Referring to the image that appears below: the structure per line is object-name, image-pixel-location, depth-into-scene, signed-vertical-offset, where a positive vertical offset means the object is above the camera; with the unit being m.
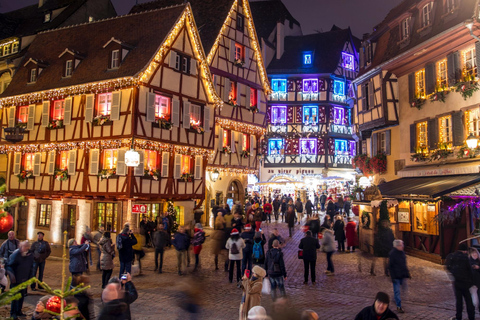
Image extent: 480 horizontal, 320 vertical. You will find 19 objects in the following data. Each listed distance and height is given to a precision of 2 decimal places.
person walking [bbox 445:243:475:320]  8.92 -1.57
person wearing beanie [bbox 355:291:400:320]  5.84 -1.46
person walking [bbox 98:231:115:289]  11.73 -1.55
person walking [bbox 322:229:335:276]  13.69 -1.35
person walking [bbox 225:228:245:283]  12.70 -1.38
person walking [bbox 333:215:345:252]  17.91 -1.10
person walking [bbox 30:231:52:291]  11.96 -1.46
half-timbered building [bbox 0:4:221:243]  21.11 +4.05
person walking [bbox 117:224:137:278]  12.38 -1.35
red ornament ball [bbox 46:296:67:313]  5.98 -1.46
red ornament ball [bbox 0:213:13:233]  6.66 -0.37
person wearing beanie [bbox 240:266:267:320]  7.68 -1.58
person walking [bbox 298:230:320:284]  12.57 -1.29
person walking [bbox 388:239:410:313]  9.83 -1.50
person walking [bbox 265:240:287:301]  10.63 -1.61
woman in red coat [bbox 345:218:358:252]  18.16 -1.28
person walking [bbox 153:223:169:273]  14.51 -1.34
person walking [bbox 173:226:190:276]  13.91 -1.43
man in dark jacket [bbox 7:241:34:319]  9.47 -1.46
